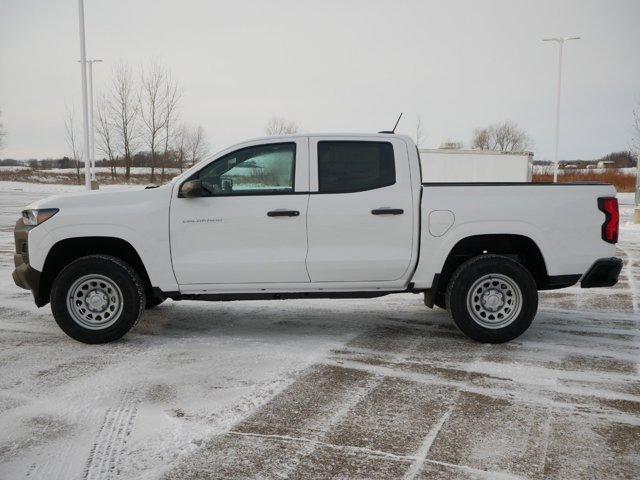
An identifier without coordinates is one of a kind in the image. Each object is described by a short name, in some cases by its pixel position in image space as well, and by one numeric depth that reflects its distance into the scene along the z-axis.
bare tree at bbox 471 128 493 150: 85.94
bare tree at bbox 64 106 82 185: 46.59
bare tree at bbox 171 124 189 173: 39.76
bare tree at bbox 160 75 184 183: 37.34
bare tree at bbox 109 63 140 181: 38.84
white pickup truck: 5.54
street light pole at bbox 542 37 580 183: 32.59
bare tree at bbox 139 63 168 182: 37.47
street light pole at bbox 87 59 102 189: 32.30
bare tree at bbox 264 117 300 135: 46.19
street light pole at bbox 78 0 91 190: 24.00
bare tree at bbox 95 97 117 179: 41.09
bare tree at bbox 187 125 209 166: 43.03
